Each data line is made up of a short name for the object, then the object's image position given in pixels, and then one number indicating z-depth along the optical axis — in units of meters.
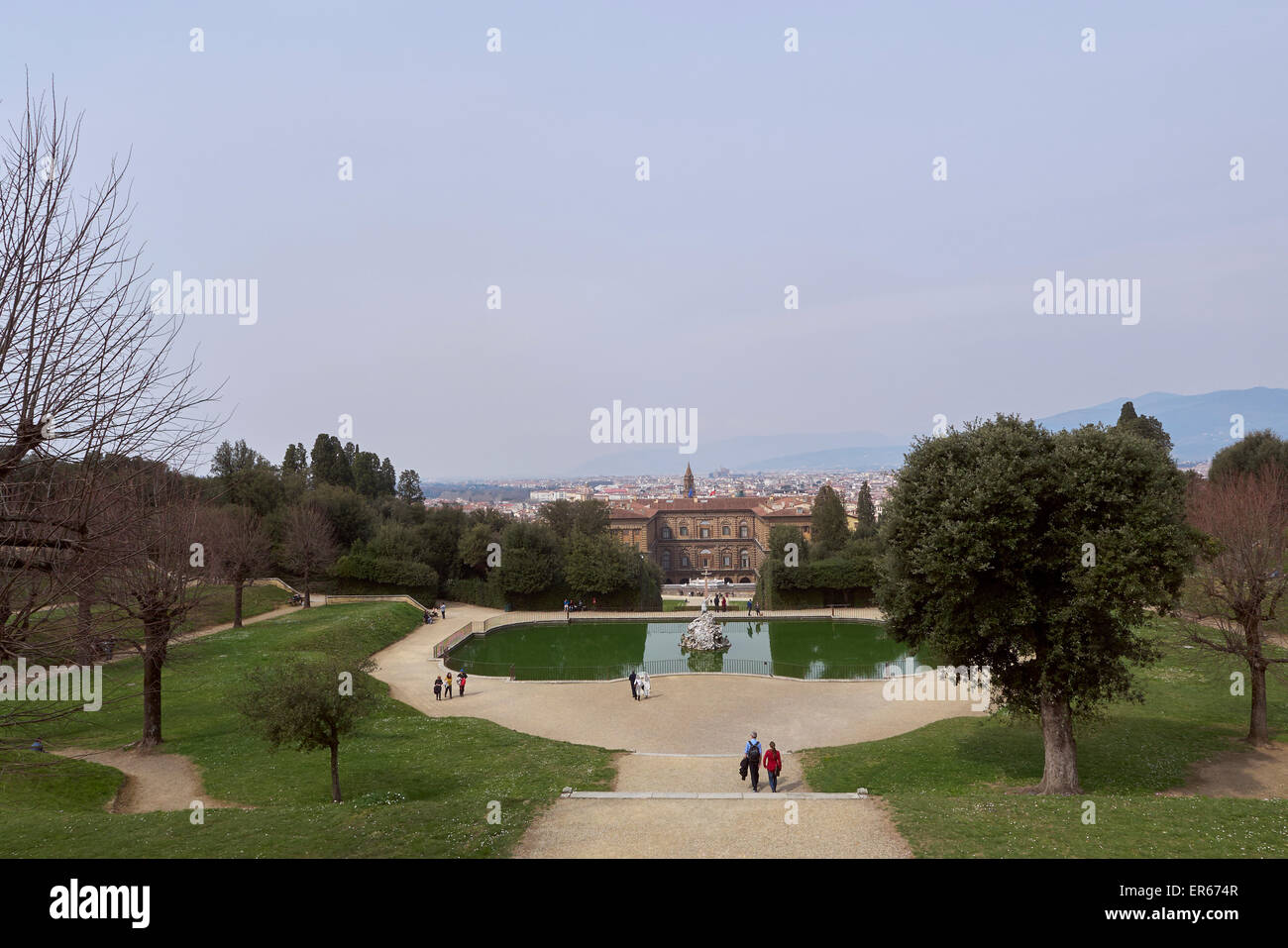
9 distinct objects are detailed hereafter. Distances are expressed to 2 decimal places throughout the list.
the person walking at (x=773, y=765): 17.45
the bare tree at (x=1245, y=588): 20.28
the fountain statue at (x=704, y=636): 39.19
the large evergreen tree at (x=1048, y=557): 15.34
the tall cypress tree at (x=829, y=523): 69.57
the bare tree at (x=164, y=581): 18.75
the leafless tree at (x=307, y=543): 48.22
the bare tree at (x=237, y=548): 34.66
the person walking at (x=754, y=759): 17.69
